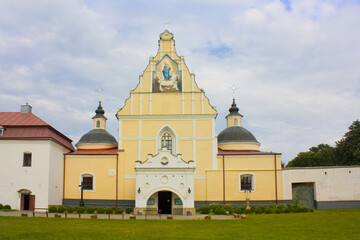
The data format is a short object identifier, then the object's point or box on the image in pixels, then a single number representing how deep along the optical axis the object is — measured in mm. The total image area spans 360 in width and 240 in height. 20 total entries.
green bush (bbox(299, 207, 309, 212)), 30653
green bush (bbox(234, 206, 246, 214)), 29734
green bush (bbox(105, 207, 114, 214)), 29766
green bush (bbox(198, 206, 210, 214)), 30812
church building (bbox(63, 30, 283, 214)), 34094
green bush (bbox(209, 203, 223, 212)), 30781
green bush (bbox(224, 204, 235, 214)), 29841
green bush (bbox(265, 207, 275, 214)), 29981
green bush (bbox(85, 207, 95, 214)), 30297
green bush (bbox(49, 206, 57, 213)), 30180
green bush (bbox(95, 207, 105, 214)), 30000
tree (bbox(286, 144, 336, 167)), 60125
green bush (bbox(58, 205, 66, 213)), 30312
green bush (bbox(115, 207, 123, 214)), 30078
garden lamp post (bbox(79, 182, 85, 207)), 31405
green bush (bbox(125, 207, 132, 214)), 30906
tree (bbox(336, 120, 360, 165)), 46844
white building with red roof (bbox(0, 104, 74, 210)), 31266
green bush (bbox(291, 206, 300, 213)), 30469
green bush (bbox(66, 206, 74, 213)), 30311
